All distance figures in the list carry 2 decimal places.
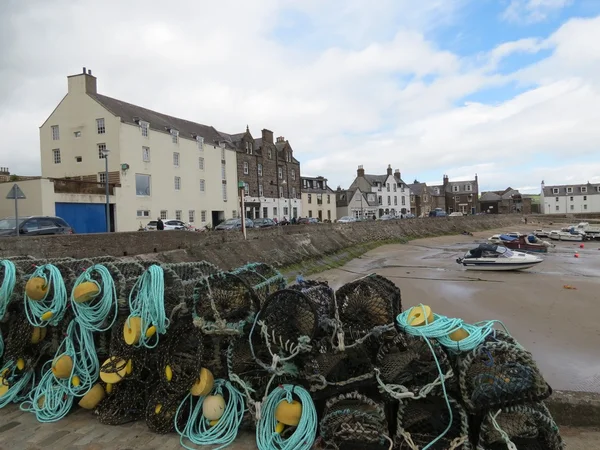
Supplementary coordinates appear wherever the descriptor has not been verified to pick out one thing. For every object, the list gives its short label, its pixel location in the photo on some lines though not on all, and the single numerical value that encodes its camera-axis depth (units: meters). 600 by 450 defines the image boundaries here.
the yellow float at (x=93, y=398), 3.96
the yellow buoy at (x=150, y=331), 3.79
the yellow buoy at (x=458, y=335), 3.37
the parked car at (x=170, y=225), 26.11
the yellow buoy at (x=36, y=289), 4.27
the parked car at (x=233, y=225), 27.73
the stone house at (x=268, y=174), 43.72
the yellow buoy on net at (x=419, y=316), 3.51
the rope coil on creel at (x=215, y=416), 3.53
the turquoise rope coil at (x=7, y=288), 4.53
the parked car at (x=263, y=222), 31.59
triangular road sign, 11.22
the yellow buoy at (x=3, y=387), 4.38
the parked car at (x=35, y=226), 14.04
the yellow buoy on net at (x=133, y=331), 3.78
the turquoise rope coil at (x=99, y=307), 4.05
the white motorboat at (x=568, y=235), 38.96
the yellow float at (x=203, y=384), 3.61
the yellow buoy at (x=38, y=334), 4.50
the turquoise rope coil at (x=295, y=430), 3.26
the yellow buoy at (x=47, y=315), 4.25
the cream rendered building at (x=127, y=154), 28.64
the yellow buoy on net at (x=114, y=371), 3.86
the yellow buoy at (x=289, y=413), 3.33
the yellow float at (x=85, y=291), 4.04
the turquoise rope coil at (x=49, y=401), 4.01
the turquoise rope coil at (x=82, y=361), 4.11
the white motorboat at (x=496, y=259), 19.03
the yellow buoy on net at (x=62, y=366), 4.09
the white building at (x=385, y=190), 67.74
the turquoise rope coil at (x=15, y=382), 4.38
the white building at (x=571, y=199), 85.19
